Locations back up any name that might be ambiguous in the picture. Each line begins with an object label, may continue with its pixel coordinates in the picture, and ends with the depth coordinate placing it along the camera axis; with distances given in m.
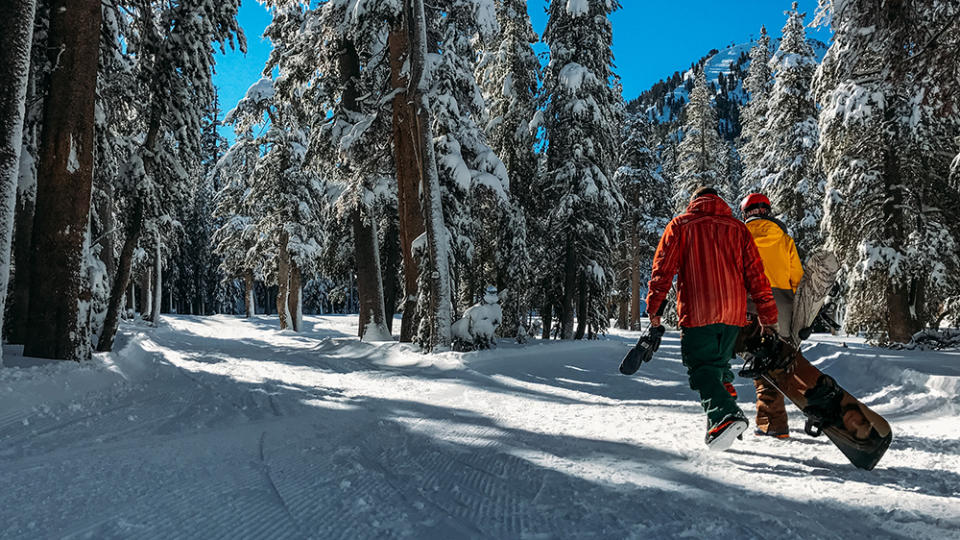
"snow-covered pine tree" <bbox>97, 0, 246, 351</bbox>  11.78
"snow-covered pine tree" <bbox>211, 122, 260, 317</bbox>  28.80
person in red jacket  3.63
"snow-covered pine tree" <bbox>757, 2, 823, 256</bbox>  21.58
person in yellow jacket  4.17
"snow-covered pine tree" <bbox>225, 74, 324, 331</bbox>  26.32
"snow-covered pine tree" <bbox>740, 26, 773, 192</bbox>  26.25
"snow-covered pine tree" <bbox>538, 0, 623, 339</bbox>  18.12
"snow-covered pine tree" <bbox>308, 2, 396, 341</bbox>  12.93
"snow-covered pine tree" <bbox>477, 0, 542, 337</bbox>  18.89
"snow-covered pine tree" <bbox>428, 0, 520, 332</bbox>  11.76
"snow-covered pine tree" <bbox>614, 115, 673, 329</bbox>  28.98
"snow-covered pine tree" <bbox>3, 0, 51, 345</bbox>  8.99
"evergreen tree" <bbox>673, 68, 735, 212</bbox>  32.44
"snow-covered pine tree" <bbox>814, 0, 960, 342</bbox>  12.94
